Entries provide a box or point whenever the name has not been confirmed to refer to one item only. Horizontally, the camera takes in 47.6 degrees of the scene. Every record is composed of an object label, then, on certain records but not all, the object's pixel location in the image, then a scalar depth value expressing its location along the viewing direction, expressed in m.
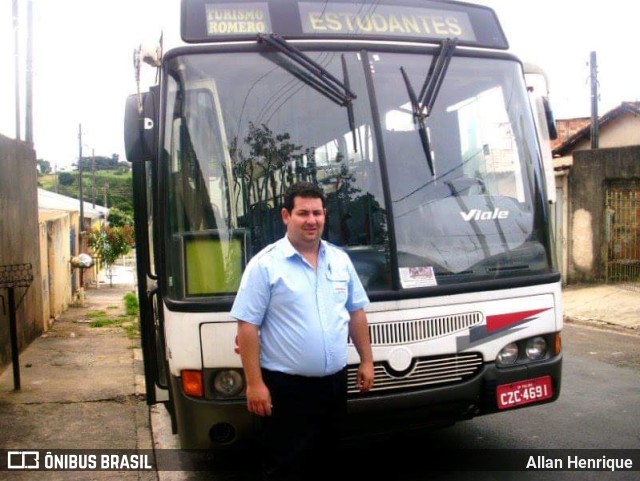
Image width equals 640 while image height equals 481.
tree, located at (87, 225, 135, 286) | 27.80
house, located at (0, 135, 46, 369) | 9.33
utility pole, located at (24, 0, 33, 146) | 16.02
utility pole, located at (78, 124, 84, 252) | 28.75
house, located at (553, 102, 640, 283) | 15.47
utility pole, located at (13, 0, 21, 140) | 15.84
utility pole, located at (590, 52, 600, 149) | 17.84
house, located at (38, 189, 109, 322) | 14.64
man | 3.47
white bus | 4.15
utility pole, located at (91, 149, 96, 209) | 46.06
